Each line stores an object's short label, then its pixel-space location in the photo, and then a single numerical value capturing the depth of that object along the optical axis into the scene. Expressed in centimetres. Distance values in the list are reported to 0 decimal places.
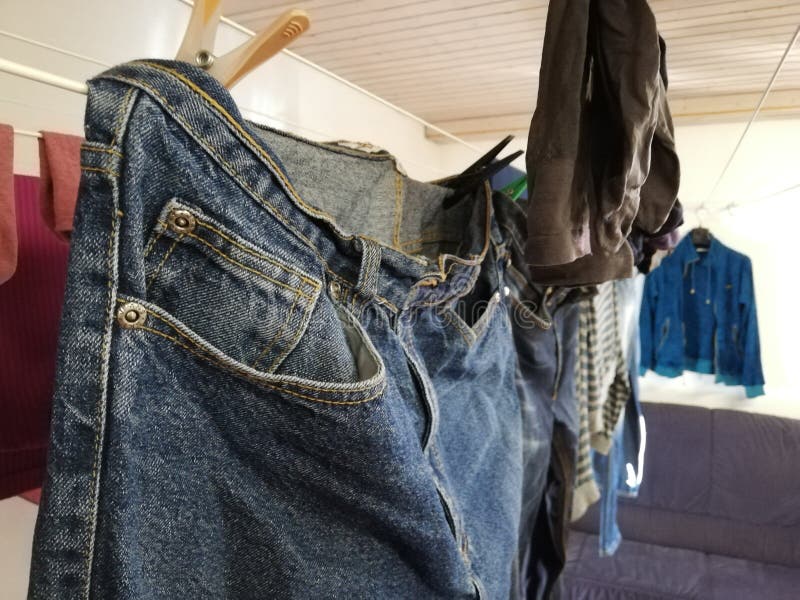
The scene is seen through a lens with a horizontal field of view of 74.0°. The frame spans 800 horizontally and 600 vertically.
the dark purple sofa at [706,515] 209
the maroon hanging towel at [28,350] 51
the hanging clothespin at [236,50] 46
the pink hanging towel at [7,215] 46
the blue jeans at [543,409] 82
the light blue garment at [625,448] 139
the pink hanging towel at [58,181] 49
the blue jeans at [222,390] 32
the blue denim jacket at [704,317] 241
